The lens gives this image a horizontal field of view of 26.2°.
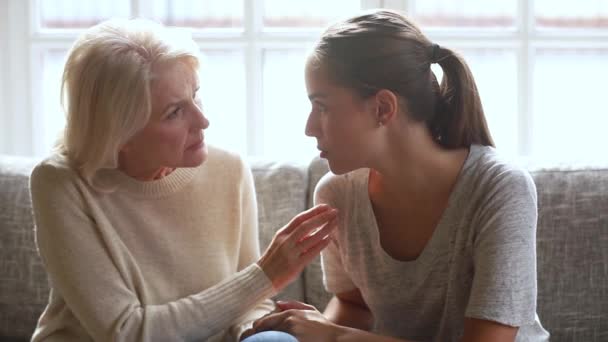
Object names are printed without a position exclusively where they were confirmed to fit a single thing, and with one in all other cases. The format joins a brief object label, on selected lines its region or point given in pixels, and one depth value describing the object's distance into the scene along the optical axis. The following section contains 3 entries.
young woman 1.75
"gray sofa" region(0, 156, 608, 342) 2.10
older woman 1.84
